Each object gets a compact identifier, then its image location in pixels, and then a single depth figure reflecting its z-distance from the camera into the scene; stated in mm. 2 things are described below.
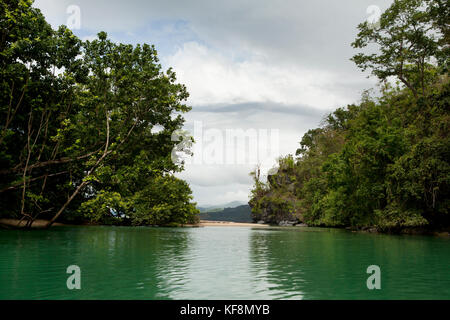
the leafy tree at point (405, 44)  28375
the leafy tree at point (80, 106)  21705
